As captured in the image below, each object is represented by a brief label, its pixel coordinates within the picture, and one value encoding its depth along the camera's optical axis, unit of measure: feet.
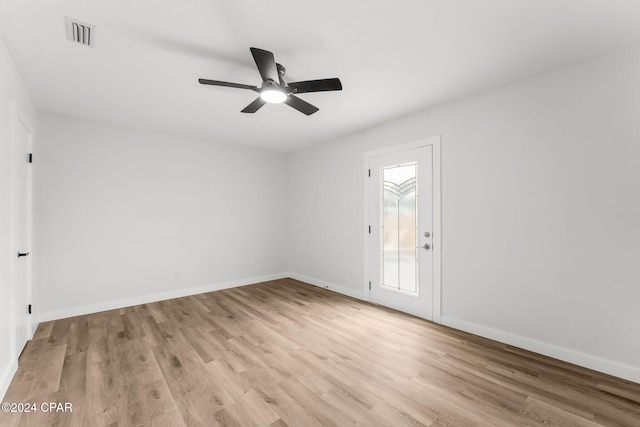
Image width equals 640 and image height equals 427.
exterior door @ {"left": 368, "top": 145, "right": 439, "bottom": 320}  11.35
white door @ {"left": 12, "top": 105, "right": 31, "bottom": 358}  7.75
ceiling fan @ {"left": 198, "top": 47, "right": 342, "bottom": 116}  6.71
